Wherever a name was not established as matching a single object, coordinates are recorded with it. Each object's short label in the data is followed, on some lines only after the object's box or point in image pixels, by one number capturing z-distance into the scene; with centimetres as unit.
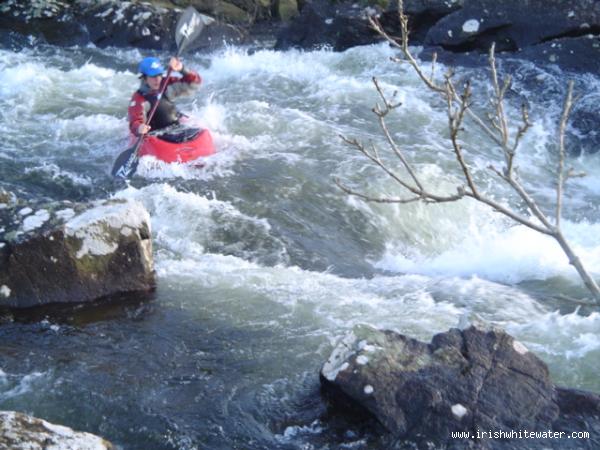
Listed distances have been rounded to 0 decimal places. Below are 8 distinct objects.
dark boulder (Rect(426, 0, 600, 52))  1917
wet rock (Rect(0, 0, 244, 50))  2467
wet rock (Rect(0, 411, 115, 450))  550
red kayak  1429
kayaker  1480
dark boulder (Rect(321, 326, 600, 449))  641
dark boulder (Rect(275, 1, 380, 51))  2239
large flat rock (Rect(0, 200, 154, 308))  918
